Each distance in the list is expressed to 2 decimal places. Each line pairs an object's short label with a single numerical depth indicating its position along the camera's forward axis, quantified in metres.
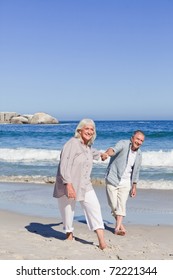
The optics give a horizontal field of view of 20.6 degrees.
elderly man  7.14
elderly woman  5.81
